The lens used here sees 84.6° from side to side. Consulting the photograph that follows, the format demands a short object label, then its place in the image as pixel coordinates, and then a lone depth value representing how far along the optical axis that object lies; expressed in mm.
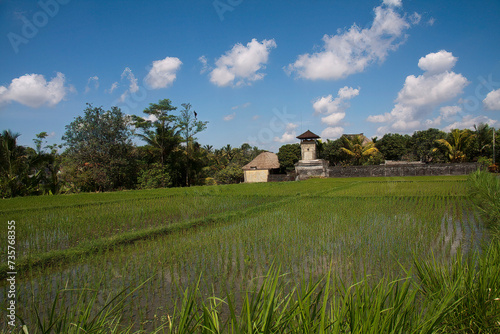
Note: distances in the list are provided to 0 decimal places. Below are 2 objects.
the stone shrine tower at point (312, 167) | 25953
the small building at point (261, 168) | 30016
